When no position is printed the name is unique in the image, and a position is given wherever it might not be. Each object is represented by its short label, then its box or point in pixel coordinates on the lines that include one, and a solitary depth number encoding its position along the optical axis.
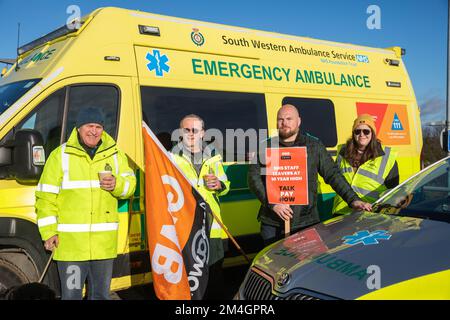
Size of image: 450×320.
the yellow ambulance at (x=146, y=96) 3.87
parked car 2.38
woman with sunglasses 4.40
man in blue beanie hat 3.48
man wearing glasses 4.02
